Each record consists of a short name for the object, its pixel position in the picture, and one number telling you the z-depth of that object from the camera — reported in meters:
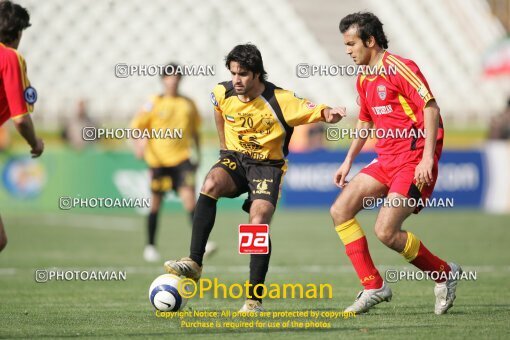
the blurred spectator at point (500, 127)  48.31
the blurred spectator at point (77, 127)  51.75
